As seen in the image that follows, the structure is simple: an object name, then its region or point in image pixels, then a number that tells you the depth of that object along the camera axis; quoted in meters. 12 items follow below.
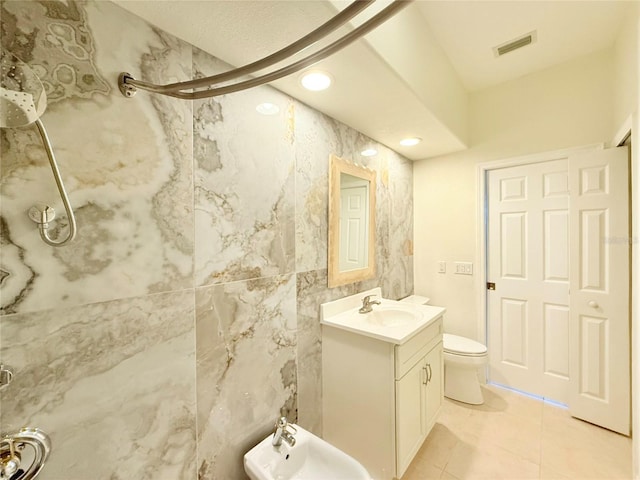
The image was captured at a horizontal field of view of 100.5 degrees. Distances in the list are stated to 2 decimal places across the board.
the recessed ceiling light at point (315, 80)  1.29
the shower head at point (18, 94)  0.64
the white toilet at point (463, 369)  2.14
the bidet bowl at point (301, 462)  1.15
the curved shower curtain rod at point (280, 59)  0.49
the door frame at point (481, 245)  2.46
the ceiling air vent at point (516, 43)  1.87
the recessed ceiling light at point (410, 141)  2.20
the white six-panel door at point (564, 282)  1.83
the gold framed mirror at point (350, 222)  1.76
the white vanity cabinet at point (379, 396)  1.42
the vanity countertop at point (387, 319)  1.44
